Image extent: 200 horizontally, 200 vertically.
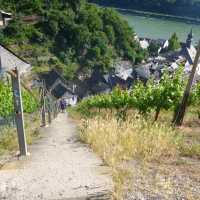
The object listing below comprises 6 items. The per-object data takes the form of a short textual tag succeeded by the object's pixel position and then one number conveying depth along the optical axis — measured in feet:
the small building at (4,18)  128.61
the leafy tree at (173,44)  202.11
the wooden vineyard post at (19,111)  13.91
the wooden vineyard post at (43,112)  34.51
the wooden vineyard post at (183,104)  30.47
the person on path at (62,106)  85.15
